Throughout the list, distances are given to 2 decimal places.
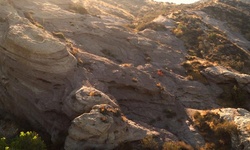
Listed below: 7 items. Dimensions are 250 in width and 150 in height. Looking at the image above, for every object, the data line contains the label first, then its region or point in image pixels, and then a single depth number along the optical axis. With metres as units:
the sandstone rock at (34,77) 27.72
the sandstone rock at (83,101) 25.80
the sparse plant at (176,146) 25.84
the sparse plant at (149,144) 25.72
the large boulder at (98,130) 23.73
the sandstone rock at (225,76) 37.44
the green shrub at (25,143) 21.39
